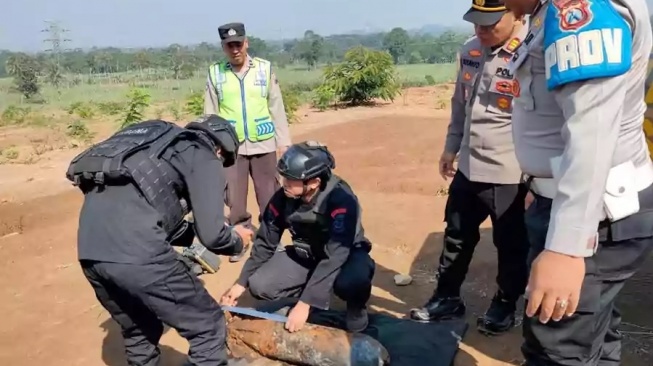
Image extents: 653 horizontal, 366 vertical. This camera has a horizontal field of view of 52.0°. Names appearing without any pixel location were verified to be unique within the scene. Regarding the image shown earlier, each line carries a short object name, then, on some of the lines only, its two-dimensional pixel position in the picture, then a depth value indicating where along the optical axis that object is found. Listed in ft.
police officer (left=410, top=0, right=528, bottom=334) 10.98
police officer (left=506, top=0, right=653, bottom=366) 5.35
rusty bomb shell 10.98
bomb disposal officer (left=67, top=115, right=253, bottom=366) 9.21
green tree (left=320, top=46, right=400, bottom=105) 51.21
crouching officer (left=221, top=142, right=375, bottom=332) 11.57
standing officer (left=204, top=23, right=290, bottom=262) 16.69
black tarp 11.60
